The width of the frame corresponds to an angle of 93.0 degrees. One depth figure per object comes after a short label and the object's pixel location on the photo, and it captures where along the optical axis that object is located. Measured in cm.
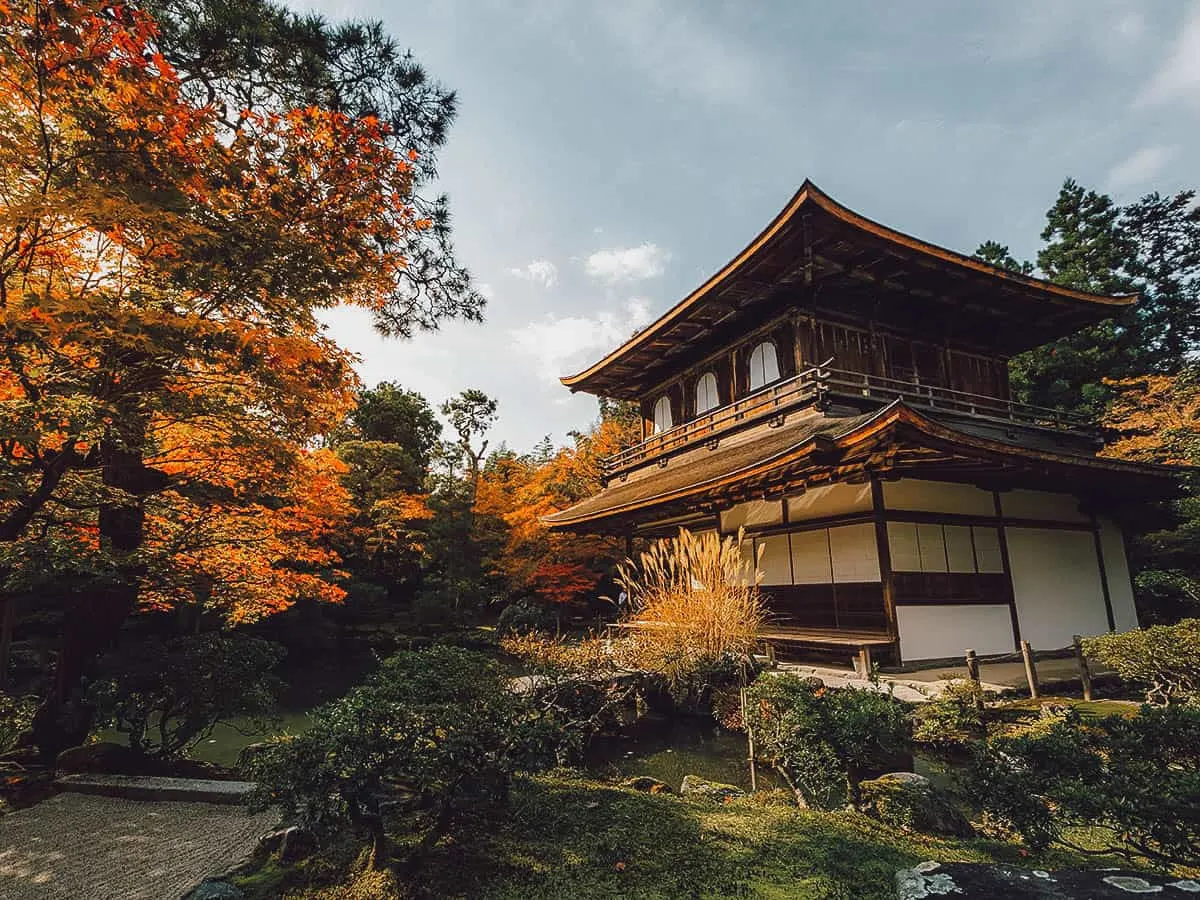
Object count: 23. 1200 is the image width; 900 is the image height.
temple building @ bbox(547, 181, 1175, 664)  649
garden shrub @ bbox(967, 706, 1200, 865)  183
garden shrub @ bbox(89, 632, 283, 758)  412
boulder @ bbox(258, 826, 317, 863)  258
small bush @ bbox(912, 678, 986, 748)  441
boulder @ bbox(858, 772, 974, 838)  264
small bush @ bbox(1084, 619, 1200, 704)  431
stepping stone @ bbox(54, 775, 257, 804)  371
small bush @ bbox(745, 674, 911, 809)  312
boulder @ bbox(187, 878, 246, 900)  219
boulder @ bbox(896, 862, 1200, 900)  135
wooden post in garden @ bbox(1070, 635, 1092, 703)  509
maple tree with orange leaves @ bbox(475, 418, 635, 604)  1530
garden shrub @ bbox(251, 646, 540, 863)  217
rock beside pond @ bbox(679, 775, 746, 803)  334
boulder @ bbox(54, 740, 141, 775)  415
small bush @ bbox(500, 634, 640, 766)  480
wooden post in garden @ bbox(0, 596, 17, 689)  655
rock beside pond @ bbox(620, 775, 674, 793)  365
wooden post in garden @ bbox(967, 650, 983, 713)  510
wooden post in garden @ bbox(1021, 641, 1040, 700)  515
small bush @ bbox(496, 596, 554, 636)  1345
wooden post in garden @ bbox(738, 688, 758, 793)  405
